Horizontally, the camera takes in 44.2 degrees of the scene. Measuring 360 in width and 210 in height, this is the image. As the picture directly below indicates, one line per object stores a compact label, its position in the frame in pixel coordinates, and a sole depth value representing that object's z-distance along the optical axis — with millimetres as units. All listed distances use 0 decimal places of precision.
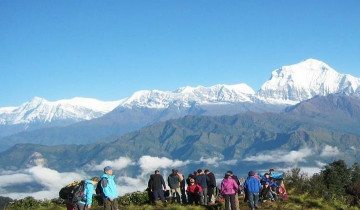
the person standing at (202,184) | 26234
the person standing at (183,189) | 27564
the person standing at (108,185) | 18688
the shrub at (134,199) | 27875
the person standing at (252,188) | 23453
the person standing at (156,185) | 26438
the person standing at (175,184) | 27453
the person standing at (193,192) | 26391
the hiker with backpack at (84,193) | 17484
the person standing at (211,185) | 27109
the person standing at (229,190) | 22766
